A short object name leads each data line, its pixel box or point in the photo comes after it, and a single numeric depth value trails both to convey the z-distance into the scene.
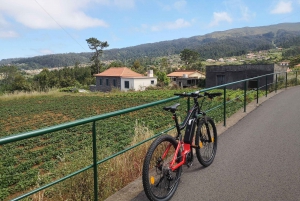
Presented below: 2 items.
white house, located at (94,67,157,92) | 50.78
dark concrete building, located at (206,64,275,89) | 32.37
